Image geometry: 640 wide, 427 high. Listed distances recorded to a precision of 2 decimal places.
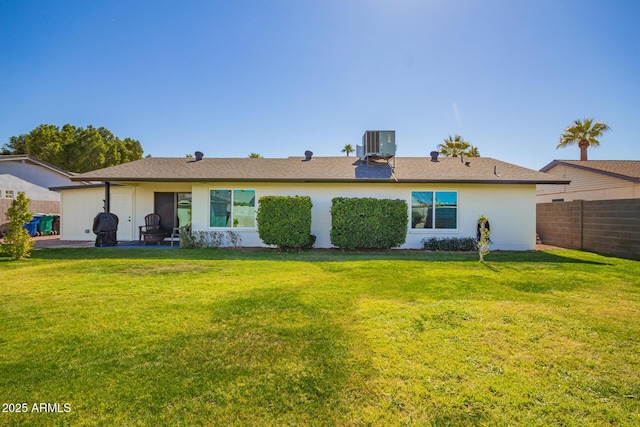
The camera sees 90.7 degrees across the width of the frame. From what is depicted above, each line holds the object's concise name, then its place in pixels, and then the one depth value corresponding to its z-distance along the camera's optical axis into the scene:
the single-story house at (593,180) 14.64
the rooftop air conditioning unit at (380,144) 13.27
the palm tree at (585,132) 23.40
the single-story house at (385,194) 11.20
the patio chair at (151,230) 11.91
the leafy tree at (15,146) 35.34
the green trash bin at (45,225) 15.96
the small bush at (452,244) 11.05
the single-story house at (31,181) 18.41
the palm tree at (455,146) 27.62
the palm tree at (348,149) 39.41
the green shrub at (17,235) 8.44
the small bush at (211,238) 11.23
